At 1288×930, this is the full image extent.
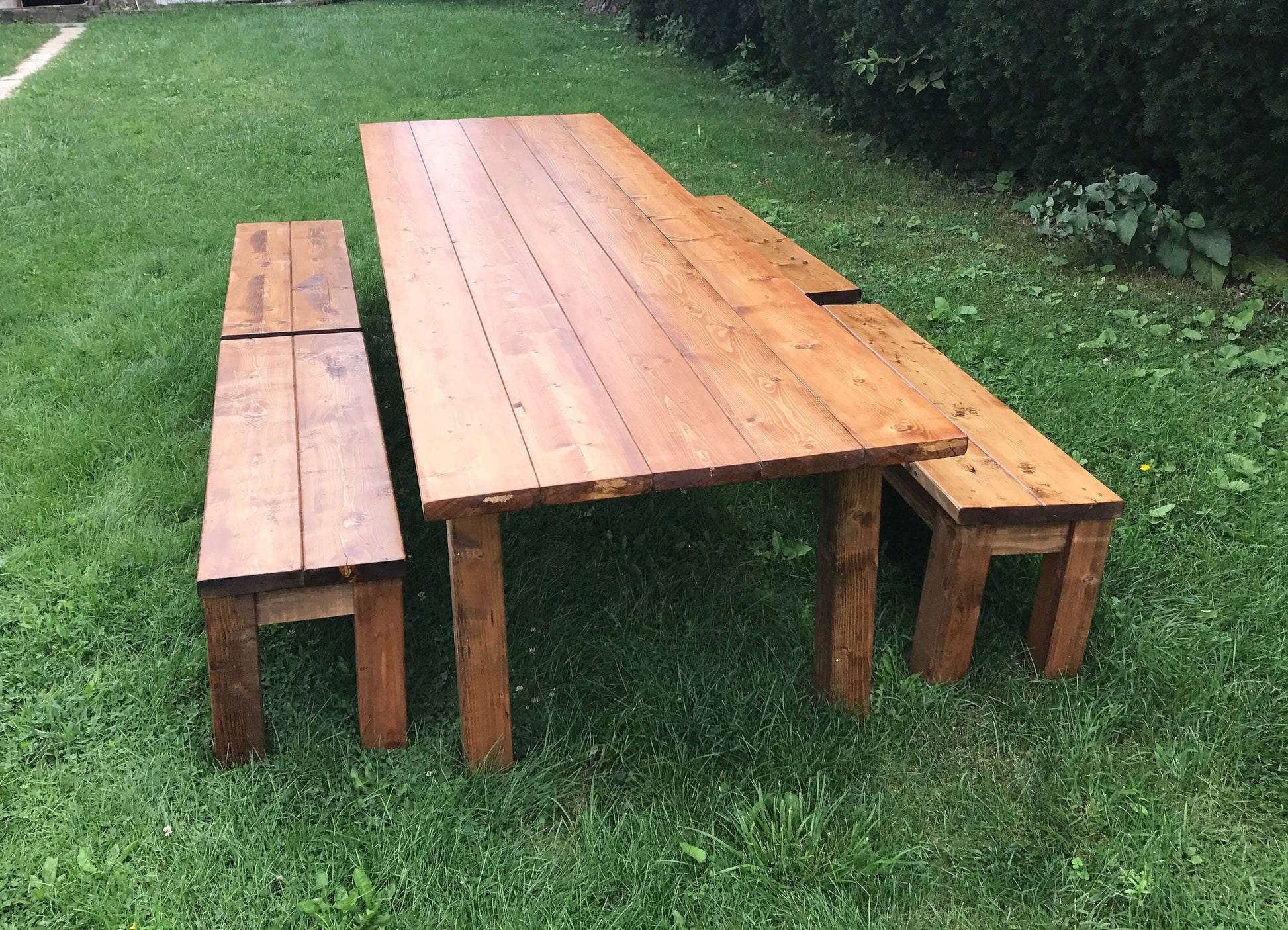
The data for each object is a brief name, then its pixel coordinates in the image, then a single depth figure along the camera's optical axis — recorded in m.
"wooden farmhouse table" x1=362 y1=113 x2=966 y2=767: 1.75
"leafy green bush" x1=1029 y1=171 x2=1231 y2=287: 4.48
